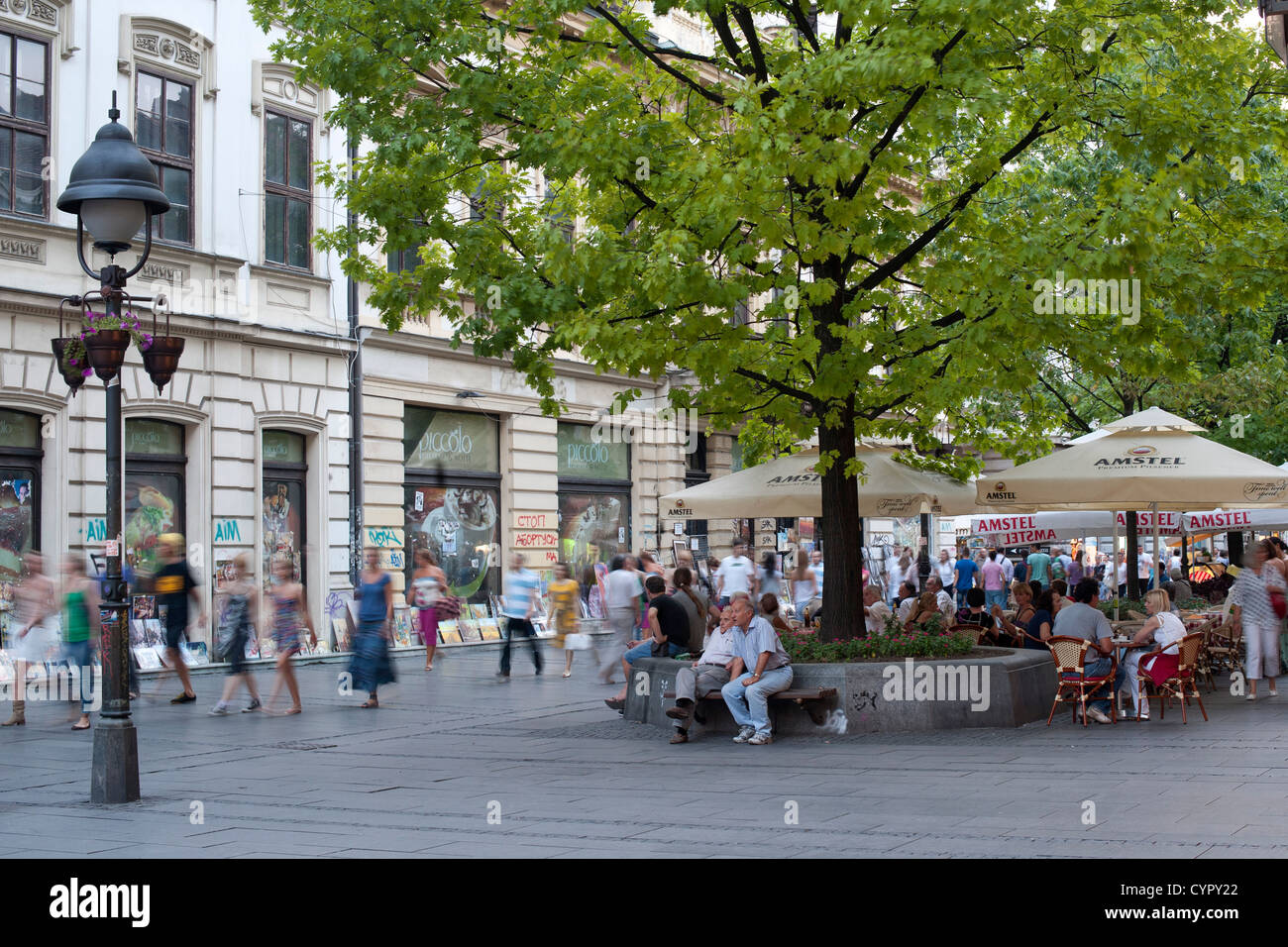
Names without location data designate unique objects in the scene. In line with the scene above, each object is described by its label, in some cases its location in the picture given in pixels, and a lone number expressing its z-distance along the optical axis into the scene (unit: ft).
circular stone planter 46.11
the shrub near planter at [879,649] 47.88
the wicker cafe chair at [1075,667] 46.91
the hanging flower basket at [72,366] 37.93
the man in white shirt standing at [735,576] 73.67
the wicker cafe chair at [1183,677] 47.85
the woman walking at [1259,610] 53.52
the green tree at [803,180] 41.09
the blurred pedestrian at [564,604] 70.38
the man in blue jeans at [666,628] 52.65
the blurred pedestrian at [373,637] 56.49
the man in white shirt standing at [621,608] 63.41
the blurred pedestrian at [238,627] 54.60
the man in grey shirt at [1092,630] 47.45
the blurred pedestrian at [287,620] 54.44
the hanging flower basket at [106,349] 36.24
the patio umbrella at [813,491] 54.24
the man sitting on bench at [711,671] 46.26
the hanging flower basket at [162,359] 52.49
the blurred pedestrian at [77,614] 51.24
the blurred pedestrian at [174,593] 56.29
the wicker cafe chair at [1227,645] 59.26
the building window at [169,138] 71.72
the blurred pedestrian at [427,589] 67.92
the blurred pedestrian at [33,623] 50.75
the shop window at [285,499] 78.79
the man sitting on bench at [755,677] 45.21
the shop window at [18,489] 64.28
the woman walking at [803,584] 78.79
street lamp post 34.71
